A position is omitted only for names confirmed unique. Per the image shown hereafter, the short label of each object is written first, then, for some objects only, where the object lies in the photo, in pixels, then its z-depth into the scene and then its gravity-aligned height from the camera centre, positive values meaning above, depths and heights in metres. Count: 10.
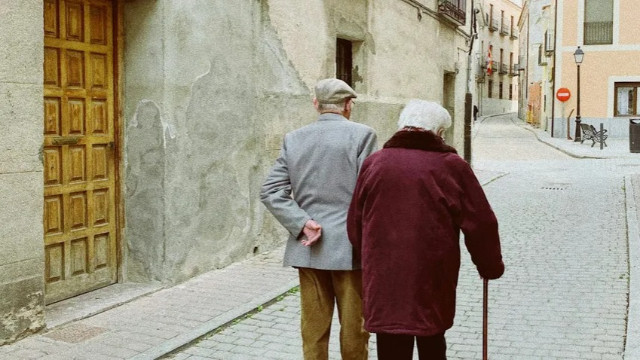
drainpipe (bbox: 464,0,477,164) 17.47 +0.01
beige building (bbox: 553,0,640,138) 32.81 +2.89
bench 27.14 -0.37
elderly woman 3.19 -0.45
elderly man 3.78 -0.44
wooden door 5.95 -0.22
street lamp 30.11 +2.46
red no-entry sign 33.69 +1.30
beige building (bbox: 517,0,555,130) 38.97 +3.77
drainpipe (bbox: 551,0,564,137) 34.94 +2.43
